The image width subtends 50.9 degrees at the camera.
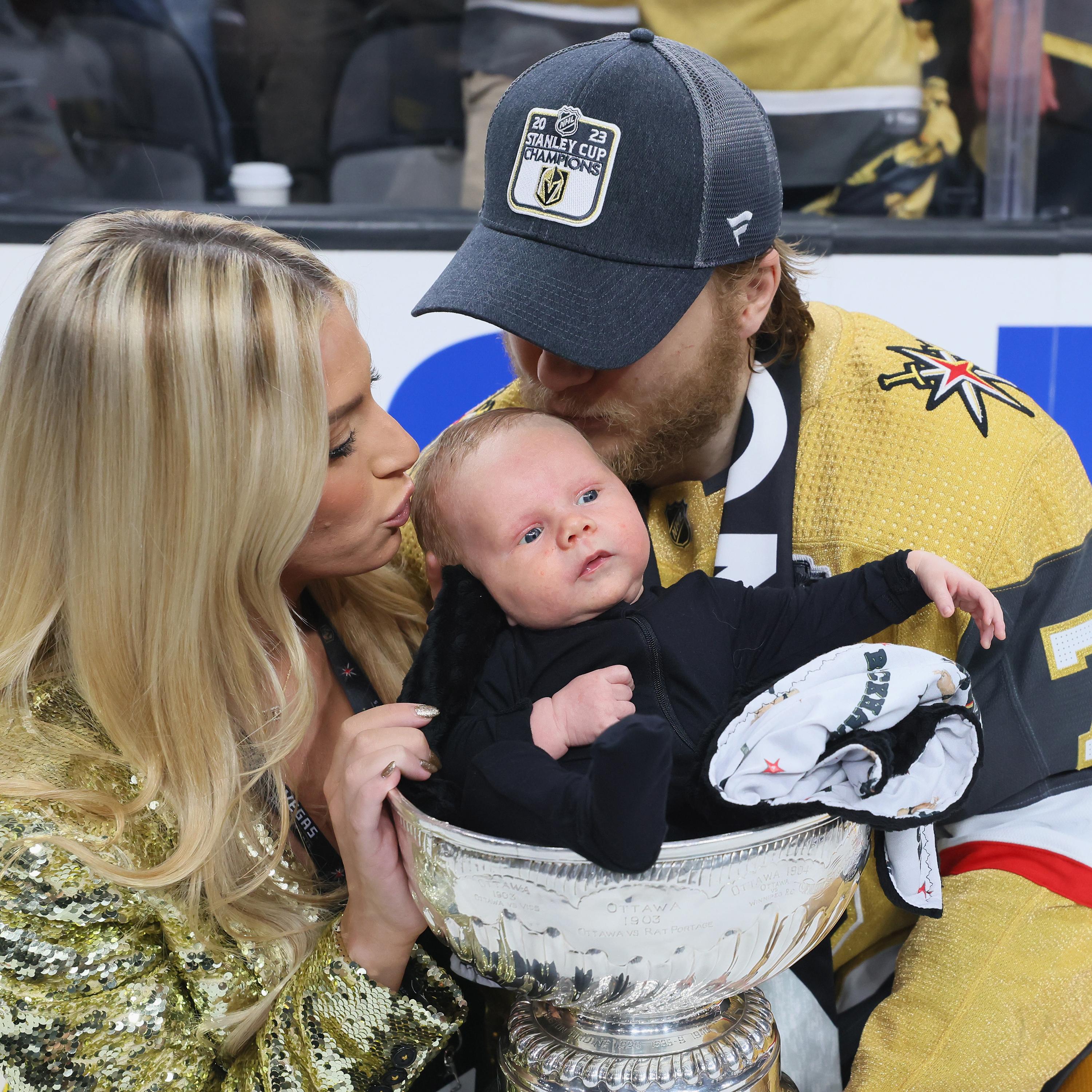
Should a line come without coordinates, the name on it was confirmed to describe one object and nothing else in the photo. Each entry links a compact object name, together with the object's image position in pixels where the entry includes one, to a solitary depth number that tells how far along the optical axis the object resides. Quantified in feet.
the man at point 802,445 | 4.02
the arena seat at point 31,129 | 8.36
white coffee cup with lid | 8.69
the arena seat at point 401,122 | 8.36
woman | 3.67
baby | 3.59
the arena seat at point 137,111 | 8.32
